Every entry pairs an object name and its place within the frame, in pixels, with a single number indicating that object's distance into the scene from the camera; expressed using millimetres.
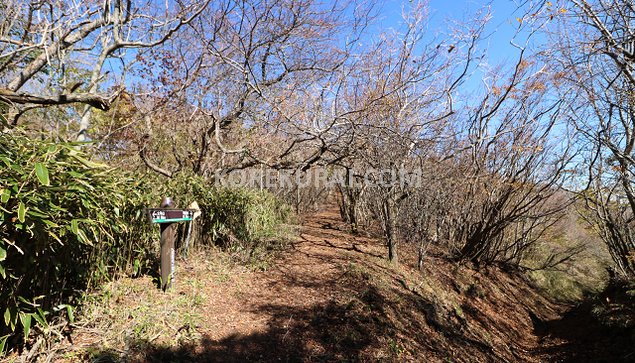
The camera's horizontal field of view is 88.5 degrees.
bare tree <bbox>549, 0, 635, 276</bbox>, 3002
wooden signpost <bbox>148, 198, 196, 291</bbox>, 3506
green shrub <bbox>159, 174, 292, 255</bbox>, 4797
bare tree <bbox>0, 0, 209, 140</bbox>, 3816
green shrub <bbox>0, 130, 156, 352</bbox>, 1866
